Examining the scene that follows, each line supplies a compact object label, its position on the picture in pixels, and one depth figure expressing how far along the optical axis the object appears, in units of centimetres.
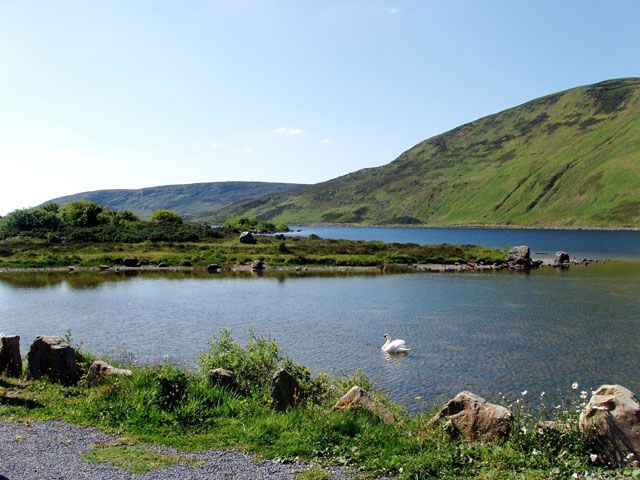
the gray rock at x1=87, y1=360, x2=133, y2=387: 1903
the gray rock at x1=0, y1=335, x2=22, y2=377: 2178
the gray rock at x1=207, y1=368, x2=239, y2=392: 1842
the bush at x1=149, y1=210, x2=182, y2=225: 17600
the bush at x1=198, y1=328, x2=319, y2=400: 2020
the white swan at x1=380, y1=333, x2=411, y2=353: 3353
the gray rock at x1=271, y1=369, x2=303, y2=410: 1717
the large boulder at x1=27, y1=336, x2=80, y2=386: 2073
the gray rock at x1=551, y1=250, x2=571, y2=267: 10302
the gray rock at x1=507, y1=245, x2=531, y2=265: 9944
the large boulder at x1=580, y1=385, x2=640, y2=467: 1333
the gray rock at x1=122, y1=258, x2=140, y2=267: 9300
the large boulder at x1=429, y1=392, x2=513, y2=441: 1455
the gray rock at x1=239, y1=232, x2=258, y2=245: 12215
